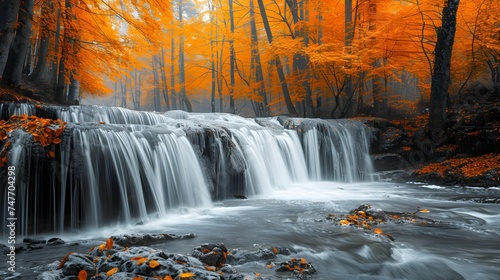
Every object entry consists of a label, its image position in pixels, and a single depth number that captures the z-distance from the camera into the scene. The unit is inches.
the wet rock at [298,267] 114.3
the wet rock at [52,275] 83.5
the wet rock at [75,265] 87.9
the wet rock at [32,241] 145.3
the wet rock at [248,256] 123.9
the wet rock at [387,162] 453.0
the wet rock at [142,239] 132.0
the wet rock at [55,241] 151.1
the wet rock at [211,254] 111.0
